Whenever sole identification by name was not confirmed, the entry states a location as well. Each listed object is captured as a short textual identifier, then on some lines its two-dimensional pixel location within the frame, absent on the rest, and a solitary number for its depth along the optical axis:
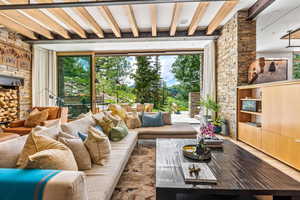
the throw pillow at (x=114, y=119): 3.24
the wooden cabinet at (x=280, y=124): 2.71
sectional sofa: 0.92
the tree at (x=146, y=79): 7.99
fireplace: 4.81
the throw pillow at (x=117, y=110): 4.02
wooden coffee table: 1.28
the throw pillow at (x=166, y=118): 4.44
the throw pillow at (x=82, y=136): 2.03
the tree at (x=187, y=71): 8.48
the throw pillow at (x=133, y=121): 4.05
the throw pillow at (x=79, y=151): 1.63
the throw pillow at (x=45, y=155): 1.12
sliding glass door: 6.73
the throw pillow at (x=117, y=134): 2.95
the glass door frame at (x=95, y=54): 6.60
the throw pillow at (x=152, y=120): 4.21
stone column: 4.34
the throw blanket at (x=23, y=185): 0.93
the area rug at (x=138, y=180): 1.94
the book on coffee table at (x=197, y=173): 1.38
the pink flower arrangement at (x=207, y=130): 2.13
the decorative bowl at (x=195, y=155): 1.88
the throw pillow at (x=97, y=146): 1.85
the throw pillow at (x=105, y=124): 2.96
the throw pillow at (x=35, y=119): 3.97
